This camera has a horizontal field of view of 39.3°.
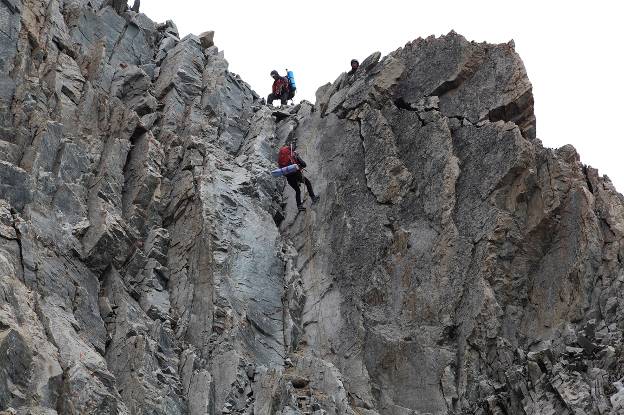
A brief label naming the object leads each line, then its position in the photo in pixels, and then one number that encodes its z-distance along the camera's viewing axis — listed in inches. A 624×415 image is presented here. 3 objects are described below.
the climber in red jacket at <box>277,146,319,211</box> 1334.9
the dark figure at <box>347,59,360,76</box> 1529.3
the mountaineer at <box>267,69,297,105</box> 1728.6
